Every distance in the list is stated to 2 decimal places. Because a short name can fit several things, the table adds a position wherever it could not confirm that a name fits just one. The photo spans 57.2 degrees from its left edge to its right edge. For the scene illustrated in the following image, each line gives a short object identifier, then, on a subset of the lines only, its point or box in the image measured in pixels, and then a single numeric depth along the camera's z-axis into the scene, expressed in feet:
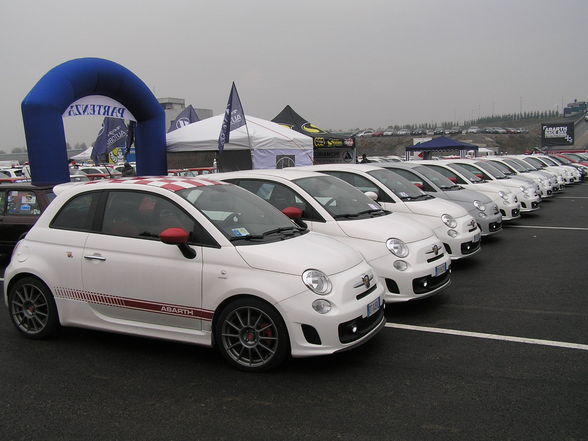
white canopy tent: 49.16
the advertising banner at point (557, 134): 178.60
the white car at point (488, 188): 40.73
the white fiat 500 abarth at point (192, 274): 13.82
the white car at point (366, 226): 19.17
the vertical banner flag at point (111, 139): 57.41
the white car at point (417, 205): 25.99
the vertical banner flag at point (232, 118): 46.26
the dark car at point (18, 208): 28.60
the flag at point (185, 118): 64.68
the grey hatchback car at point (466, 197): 33.24
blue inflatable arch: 38.11
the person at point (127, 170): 52.80
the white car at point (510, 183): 46.19
